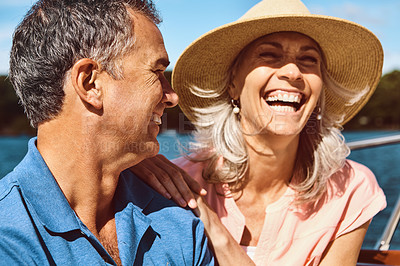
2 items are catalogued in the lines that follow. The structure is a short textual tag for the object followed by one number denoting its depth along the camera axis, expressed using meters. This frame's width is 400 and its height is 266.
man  0.58
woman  0.83
